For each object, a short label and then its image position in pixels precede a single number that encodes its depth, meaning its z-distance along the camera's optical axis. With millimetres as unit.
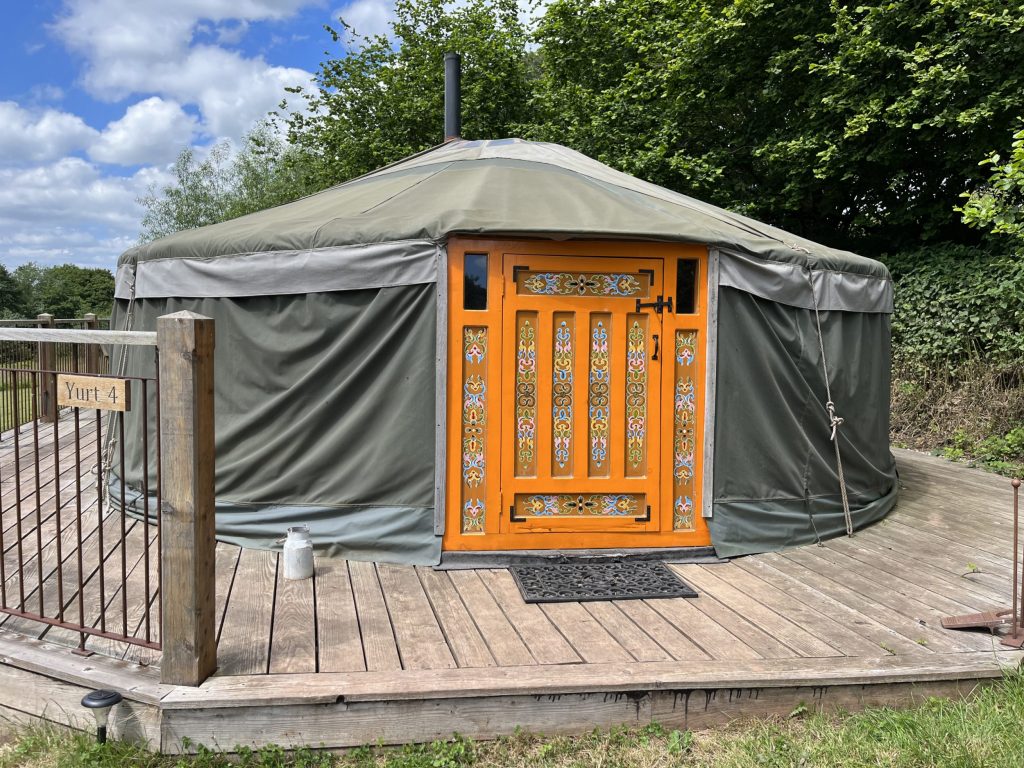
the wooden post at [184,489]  1995
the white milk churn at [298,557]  2959
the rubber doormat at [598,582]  2861
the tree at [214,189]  23281
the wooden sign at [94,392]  2049
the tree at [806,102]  7035
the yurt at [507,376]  3273
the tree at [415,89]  13516
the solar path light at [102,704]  1917
